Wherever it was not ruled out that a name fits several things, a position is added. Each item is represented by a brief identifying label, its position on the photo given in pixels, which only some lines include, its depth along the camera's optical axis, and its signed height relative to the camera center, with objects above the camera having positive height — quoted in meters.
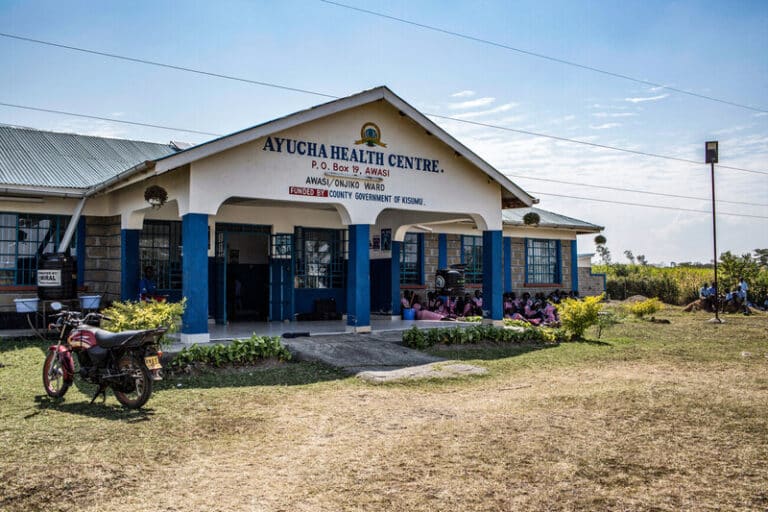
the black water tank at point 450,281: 17.92 -0.44
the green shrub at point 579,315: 15.45 -1.16
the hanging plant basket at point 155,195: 12.20 +1.27
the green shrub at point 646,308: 22.31 -1.45
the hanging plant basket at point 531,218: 17.22 +1.20
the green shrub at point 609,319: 19.07 -1.66
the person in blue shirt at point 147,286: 13.85 -0.43
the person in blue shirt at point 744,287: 25.86 -0.89
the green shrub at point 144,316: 9.90 -0.77
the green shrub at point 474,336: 13.36 -1.50
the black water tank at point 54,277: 13.64 -0.24
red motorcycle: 7.72 -1.13
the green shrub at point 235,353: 10.38 -1.41
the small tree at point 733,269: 26.84 -0.18
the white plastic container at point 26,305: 13.27 -0.79
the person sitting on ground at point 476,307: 19.75 -1.24
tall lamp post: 21.84 +3.38
